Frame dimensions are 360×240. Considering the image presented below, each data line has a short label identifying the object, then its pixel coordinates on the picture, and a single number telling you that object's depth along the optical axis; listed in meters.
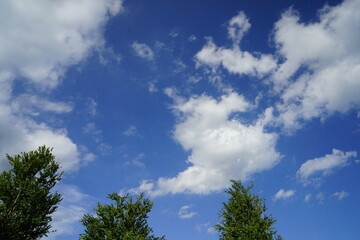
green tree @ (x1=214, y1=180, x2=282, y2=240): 20.06
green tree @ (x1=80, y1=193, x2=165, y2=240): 21.33
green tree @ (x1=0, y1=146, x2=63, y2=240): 19.00
